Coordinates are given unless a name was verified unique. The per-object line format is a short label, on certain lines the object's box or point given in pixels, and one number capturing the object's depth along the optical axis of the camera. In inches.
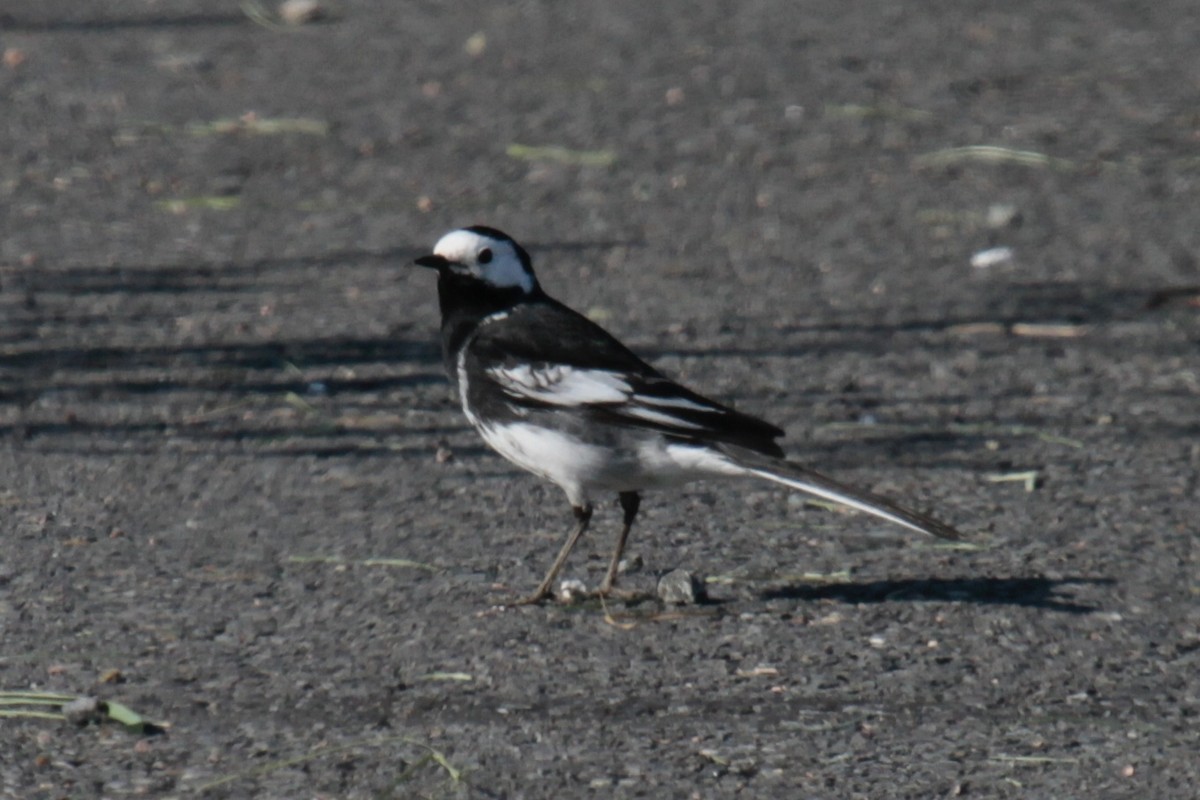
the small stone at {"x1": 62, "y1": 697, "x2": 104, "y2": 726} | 386.6
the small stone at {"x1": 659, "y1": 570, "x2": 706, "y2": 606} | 462.3
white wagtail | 453.7
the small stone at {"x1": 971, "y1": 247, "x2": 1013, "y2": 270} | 754.2
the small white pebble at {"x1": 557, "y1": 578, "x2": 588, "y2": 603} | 470.0
